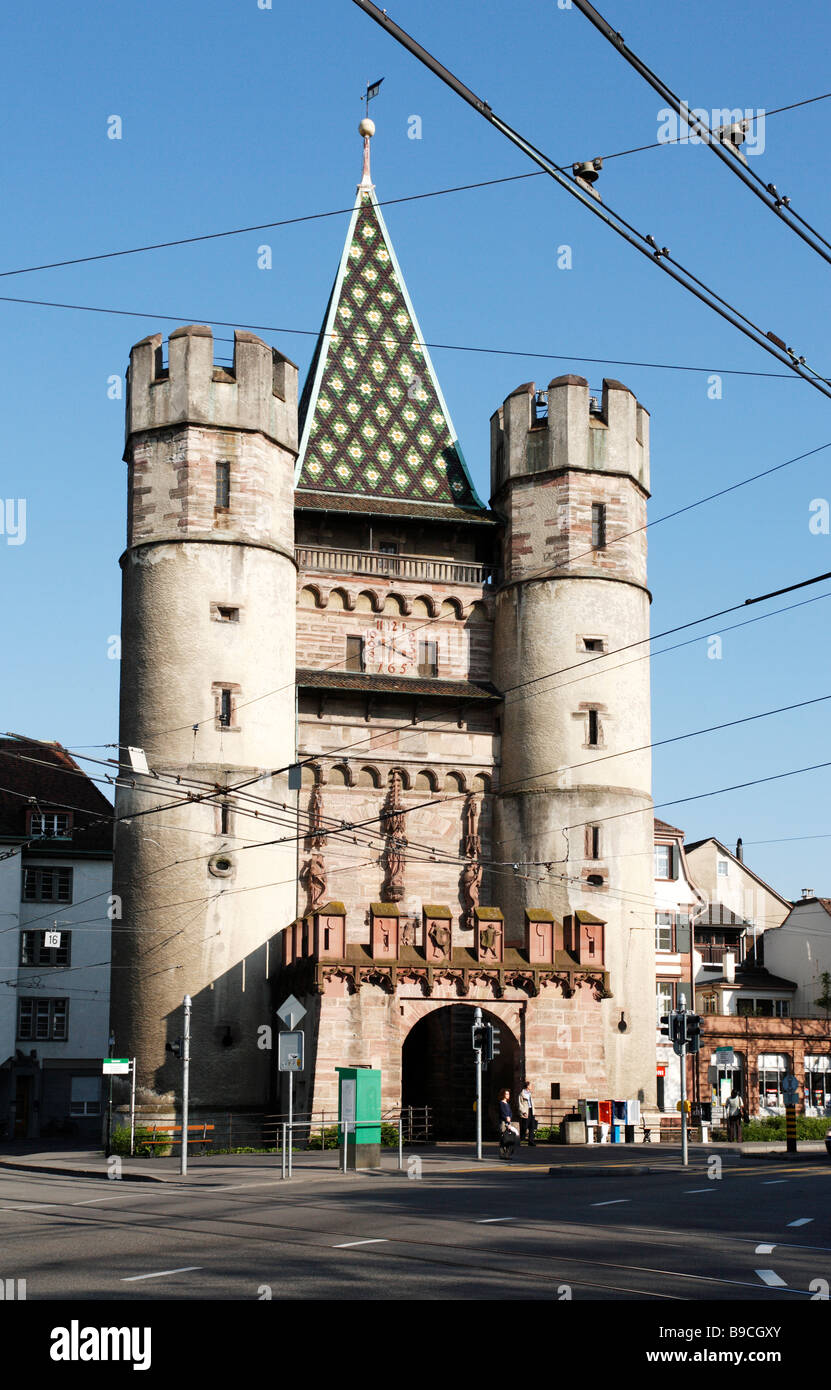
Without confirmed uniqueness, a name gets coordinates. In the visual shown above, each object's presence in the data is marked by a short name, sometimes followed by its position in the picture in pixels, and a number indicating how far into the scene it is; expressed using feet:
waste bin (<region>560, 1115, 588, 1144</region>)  130.41
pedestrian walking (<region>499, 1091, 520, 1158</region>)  110.52
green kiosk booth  97.45
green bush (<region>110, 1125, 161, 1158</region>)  128.16
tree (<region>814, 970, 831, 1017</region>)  231.91
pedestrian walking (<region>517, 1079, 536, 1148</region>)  126.62
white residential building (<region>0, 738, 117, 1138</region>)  190.70
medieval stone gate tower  135.13
